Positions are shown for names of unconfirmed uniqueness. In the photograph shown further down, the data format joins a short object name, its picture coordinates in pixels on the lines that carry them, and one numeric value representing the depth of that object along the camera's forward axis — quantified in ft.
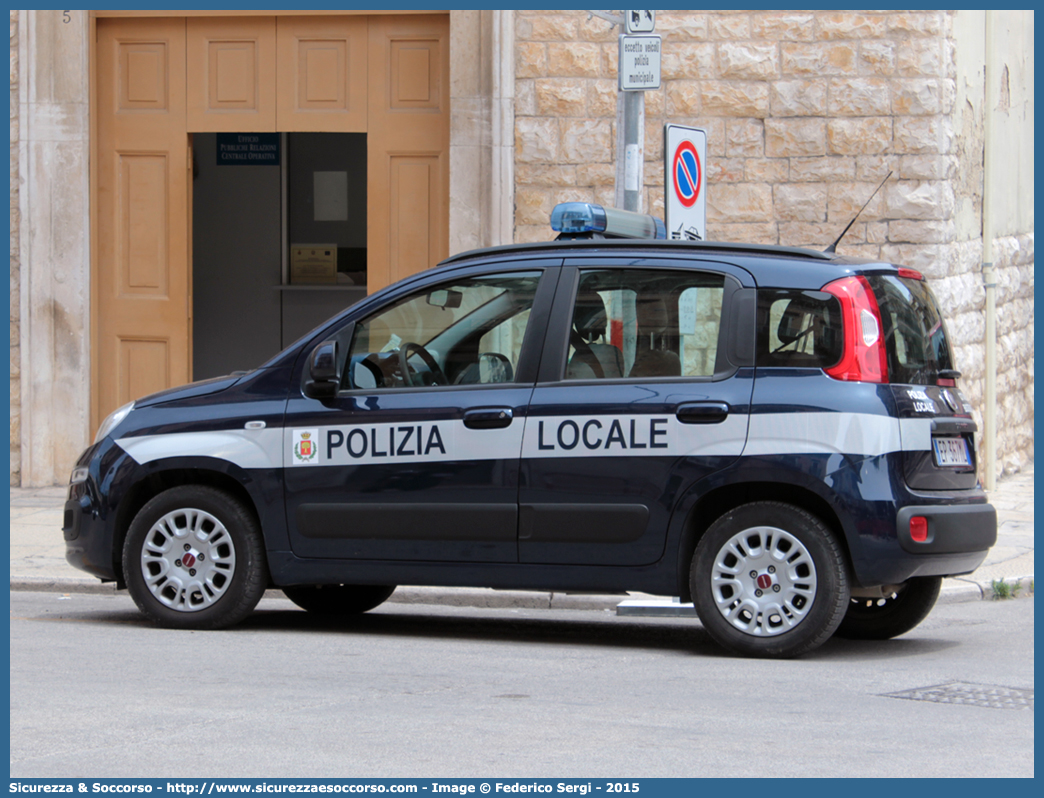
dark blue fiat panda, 44.29
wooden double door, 88.69
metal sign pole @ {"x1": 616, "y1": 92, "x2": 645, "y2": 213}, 63.87
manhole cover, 39.52
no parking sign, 61.11
